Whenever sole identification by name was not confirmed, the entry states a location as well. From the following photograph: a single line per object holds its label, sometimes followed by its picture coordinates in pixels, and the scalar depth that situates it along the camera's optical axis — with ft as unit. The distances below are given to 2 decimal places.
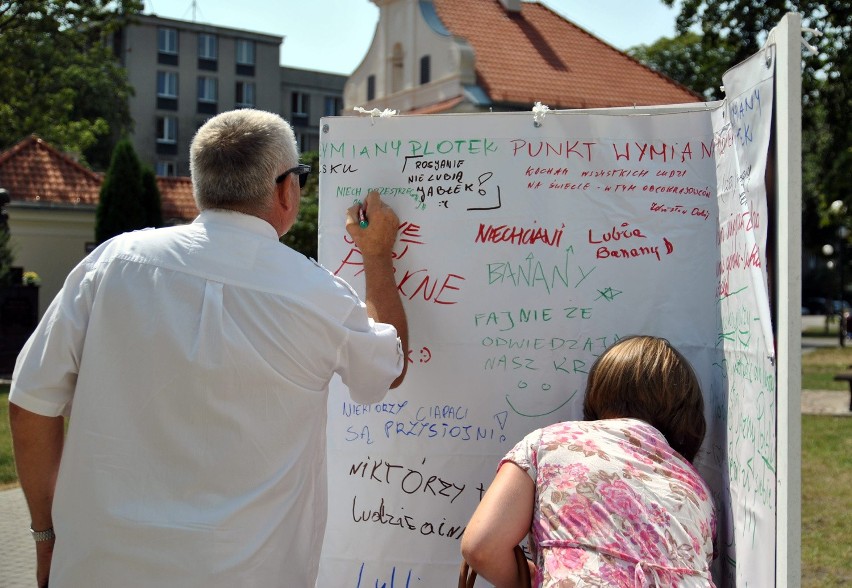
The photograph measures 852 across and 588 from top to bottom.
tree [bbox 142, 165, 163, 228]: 87.10
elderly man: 7.84
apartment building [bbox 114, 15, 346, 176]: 187.11
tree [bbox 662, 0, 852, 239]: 55.47
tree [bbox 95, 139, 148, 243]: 85.15
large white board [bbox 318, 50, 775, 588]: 11.28
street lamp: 60.58
